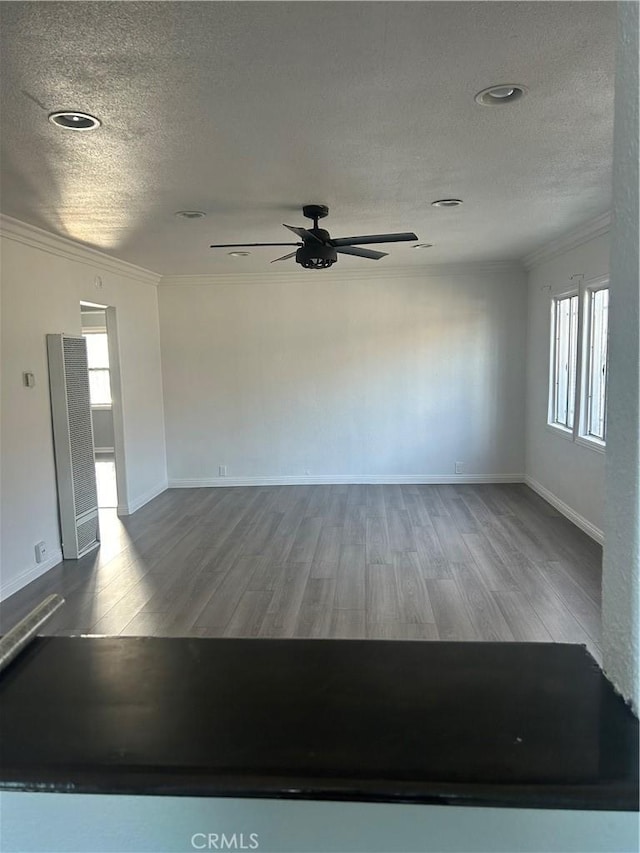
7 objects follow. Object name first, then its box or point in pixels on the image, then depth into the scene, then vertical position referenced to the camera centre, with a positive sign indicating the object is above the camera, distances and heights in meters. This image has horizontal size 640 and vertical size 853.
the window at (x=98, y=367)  8.95 +0.10
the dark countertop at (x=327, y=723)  0.71 -0.50
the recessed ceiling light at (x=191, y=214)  3.86 +1.09
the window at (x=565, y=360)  5.50 +0.03
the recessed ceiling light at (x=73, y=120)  2.23 +1.02
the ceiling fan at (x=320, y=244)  3.53 +0.81
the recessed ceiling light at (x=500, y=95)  2.10 +1.03
